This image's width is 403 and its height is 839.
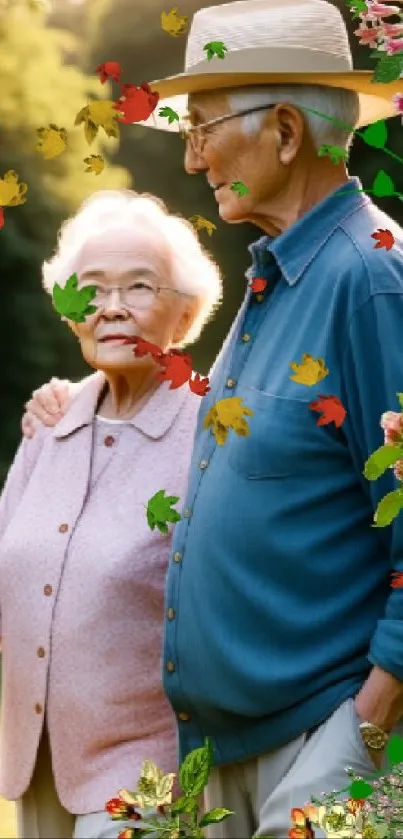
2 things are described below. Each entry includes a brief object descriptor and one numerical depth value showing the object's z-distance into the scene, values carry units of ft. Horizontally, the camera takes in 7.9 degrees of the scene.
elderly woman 19.10
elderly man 15.85
